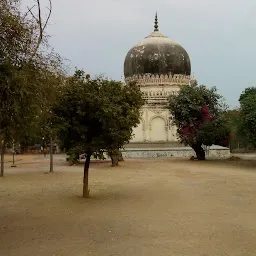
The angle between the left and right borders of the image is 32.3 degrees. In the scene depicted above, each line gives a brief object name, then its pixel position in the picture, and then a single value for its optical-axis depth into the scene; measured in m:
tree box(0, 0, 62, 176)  7.85
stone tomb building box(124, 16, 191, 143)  40.56
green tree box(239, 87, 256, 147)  26.88
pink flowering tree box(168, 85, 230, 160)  32.19
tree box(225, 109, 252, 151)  28.33
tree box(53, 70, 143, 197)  14.00
